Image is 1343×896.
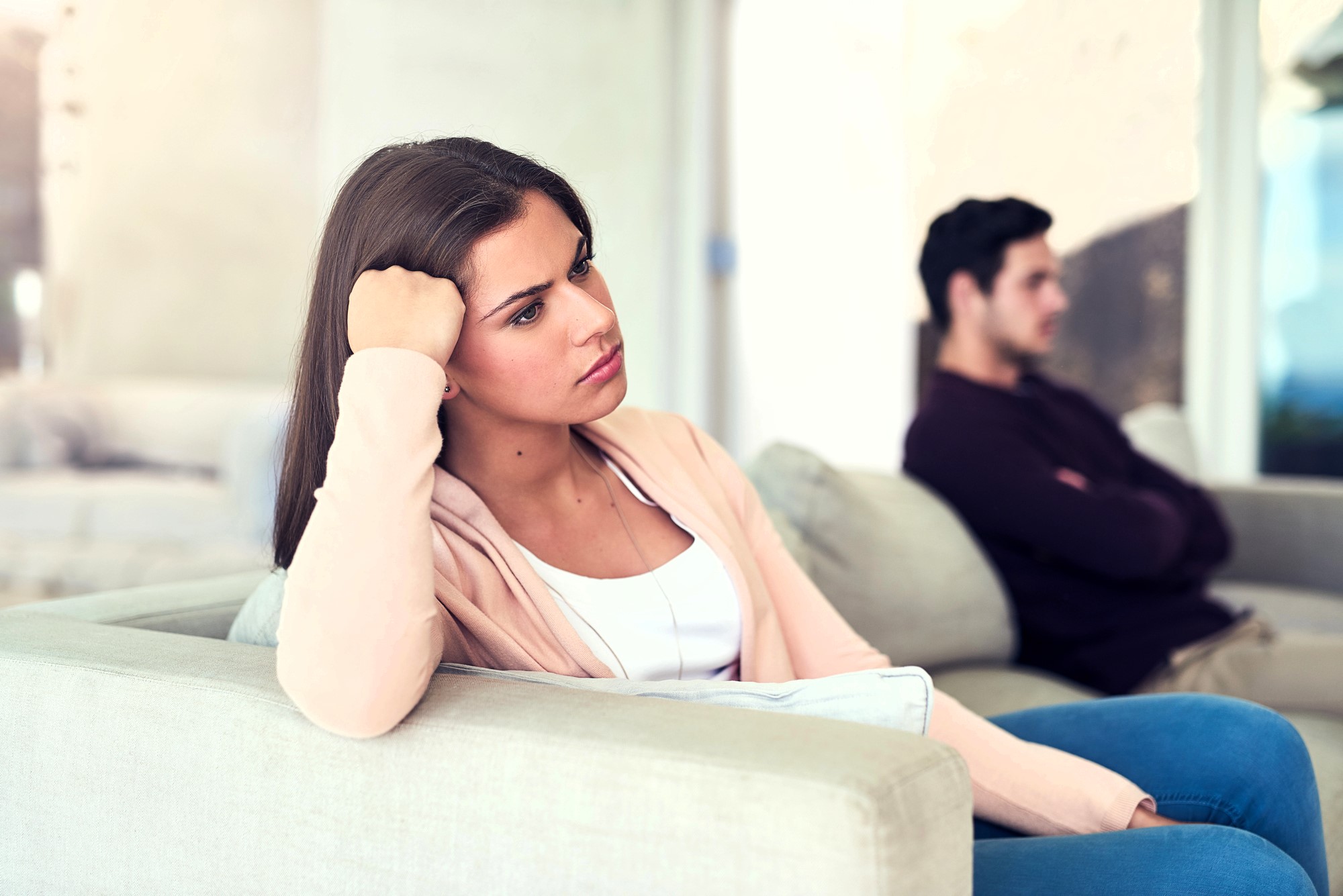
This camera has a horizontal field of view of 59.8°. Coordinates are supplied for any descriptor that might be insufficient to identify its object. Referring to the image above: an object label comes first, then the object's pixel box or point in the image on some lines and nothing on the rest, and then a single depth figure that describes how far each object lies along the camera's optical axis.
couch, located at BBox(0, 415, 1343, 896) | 0.71
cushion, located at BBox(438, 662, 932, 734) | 0.85
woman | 0.89
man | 1.94
